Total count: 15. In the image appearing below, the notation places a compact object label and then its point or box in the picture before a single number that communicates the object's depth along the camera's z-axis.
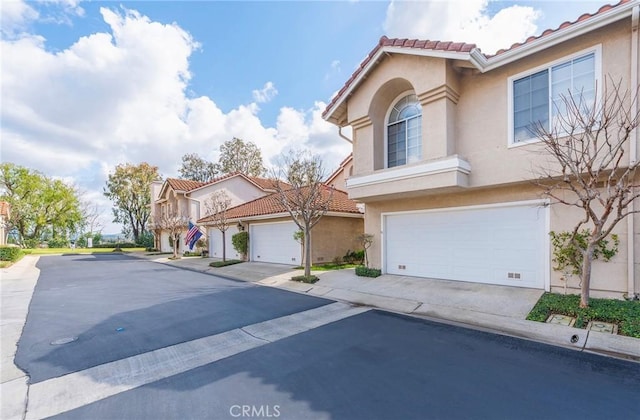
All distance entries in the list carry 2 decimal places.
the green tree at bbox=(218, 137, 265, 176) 42.97
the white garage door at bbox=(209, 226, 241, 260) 21.66
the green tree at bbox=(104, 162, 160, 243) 43.41
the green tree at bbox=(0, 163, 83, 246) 38.16
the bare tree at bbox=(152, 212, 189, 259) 25.52
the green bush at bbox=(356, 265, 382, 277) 11.86
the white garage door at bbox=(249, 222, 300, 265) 16.50
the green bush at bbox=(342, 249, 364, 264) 17.03
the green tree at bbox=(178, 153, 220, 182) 46.47
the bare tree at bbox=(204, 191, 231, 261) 19.46
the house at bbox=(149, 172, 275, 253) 27.80
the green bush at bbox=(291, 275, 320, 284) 11.63
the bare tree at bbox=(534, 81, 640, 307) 6.14
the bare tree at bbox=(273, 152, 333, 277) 12.32
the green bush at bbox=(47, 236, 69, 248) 43.38
